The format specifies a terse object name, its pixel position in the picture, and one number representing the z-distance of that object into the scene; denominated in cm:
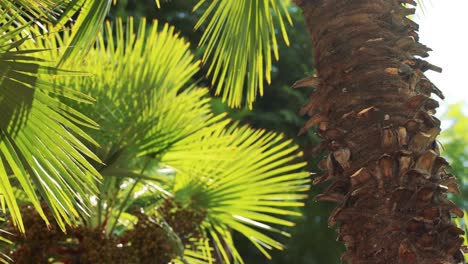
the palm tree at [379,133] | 298
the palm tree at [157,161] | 447
